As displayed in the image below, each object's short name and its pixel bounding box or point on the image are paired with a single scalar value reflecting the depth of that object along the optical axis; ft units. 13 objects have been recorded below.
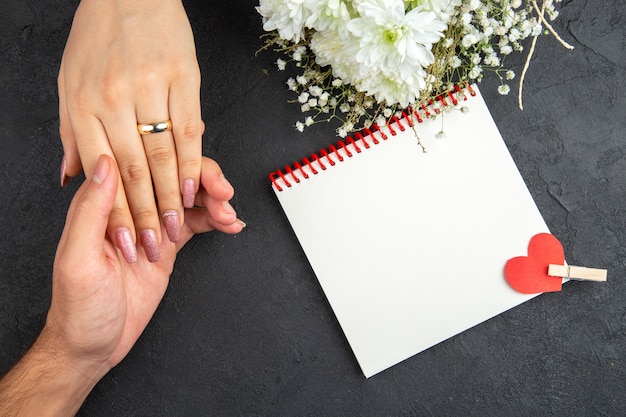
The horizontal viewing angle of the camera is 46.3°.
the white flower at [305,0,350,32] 1.27
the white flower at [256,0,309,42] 1.28
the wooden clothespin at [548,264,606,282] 1.54
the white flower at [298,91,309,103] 1.51
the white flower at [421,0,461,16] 1.28
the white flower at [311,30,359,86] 1.35
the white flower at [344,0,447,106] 1.24
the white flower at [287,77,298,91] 1.54
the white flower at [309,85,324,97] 1.52
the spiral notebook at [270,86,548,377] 1.56
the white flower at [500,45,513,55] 1.50
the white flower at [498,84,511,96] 1.51
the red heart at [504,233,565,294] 1.56
